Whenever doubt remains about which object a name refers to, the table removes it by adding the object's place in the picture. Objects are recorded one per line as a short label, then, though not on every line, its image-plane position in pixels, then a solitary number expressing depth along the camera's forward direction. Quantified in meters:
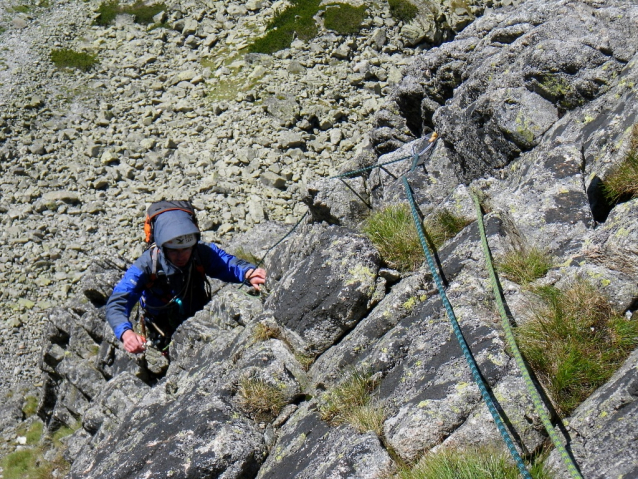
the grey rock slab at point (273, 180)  25.97
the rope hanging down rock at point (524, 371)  4.07
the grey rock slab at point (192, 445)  6.31
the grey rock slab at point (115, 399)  11.24
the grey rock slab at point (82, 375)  15.06
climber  9.78
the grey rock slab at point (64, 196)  27.73
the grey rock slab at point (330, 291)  7.18
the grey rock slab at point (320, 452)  5.17
